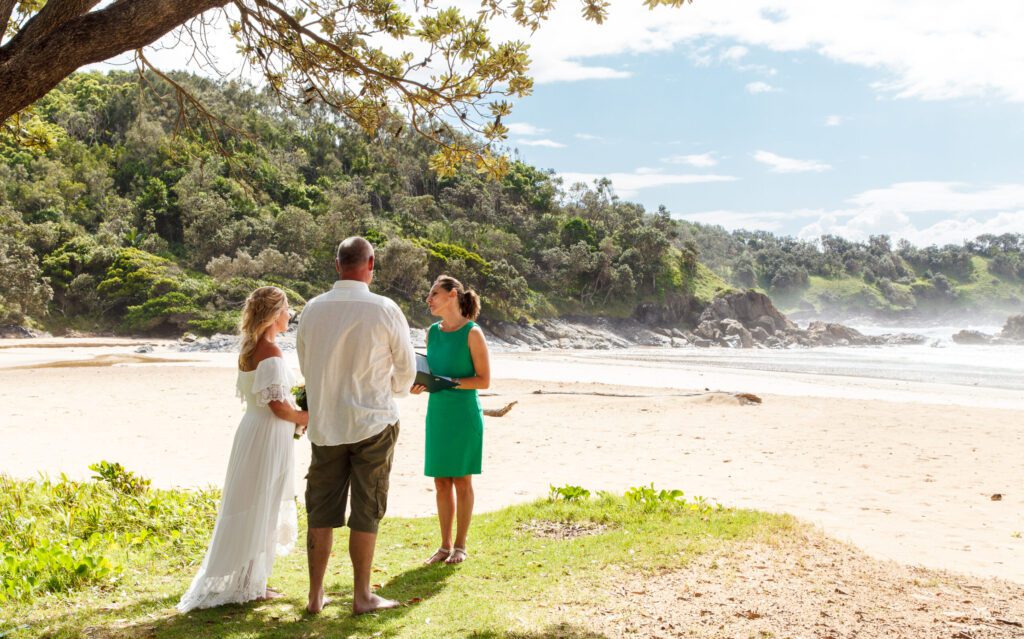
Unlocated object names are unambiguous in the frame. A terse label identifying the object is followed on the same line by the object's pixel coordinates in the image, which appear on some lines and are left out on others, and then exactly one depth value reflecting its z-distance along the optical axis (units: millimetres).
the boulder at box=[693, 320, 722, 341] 63262
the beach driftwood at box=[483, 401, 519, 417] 13102
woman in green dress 4344
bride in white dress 3576
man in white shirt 3346
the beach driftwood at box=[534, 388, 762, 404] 15328
